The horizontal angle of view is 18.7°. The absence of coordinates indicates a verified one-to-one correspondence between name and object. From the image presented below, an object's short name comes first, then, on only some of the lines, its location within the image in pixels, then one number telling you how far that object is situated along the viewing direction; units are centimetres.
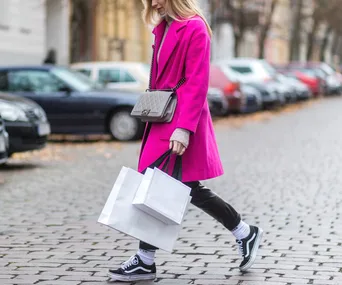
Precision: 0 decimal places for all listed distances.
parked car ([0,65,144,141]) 1848
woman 588
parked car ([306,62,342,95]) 4878
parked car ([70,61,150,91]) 2127
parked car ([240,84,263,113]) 2903
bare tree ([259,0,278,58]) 5250
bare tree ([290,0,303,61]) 6250
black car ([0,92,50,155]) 1379
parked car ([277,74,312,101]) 3919
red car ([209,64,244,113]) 2648
